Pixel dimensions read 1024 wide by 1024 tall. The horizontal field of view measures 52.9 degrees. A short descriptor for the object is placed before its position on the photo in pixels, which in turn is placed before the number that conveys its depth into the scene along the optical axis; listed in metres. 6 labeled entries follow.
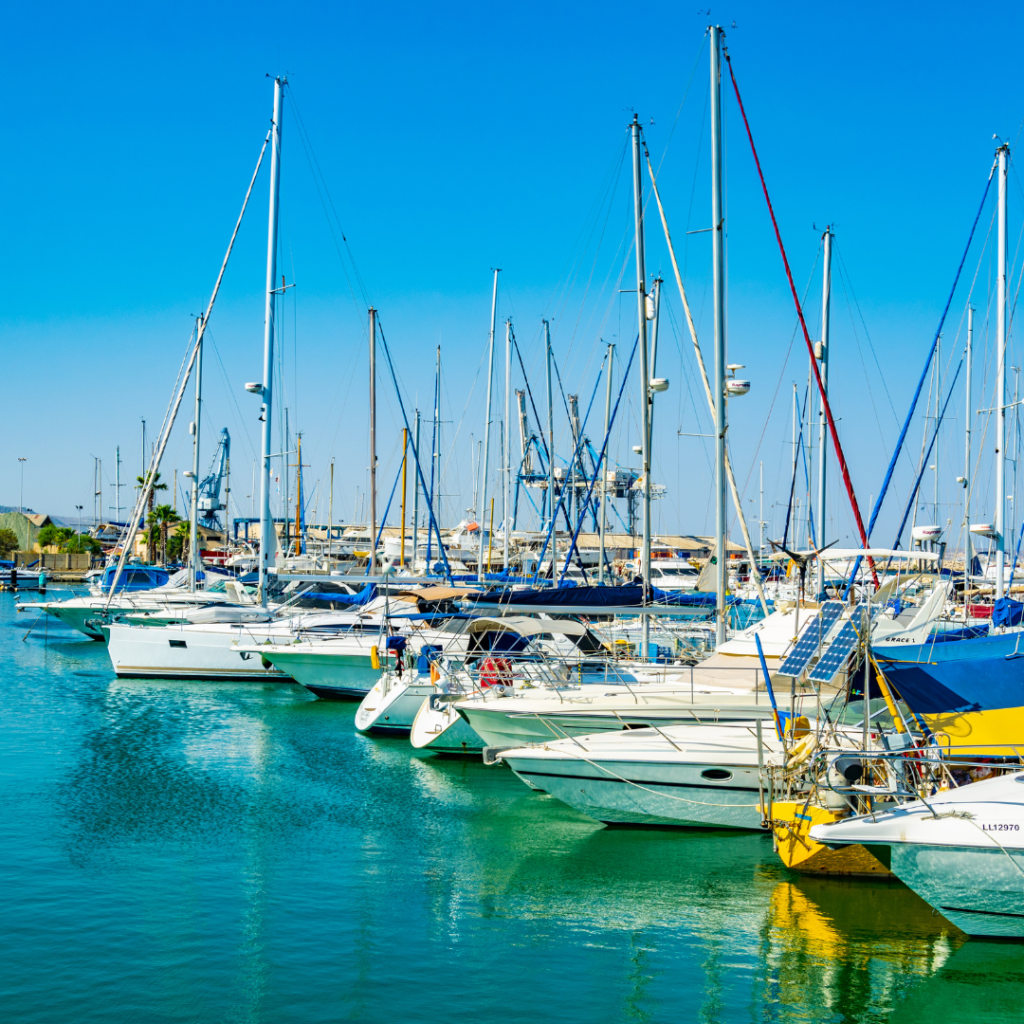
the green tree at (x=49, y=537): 108.19
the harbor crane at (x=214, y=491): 113.06
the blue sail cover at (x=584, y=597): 24.78
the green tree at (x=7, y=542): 114.81
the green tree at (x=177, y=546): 91.62
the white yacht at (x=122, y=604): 40.00
